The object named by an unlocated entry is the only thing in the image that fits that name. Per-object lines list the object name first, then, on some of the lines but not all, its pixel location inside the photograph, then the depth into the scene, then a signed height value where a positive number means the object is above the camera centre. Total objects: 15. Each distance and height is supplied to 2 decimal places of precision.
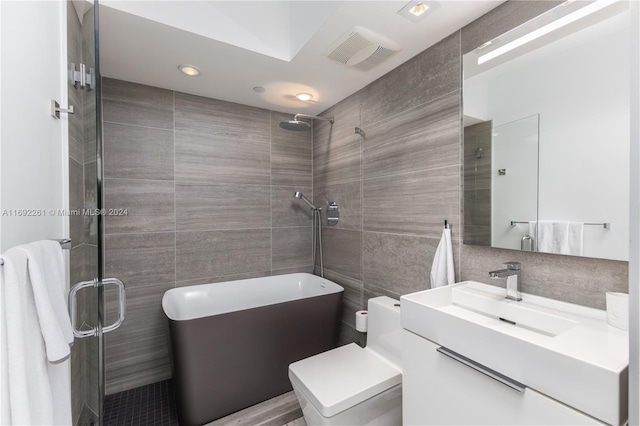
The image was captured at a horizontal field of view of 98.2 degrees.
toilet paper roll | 2.08 -0.84
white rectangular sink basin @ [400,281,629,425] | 0.75 -0.46
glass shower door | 1.11 -0.08
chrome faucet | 1.32 -0.34
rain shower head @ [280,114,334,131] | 2.41 +0.75
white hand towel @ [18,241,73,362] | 0.76 -0.25
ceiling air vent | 1.65 +1.03
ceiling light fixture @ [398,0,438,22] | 1.40 +1.04
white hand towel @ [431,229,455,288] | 1.62 -0.32
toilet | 1.45 -0.97
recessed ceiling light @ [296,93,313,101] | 2.50 +1.04
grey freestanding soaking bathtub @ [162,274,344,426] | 1.81 -0.96
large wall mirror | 1.08 +0.35
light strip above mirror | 1.12 +0.82
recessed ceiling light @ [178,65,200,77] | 2.01 +1.04
